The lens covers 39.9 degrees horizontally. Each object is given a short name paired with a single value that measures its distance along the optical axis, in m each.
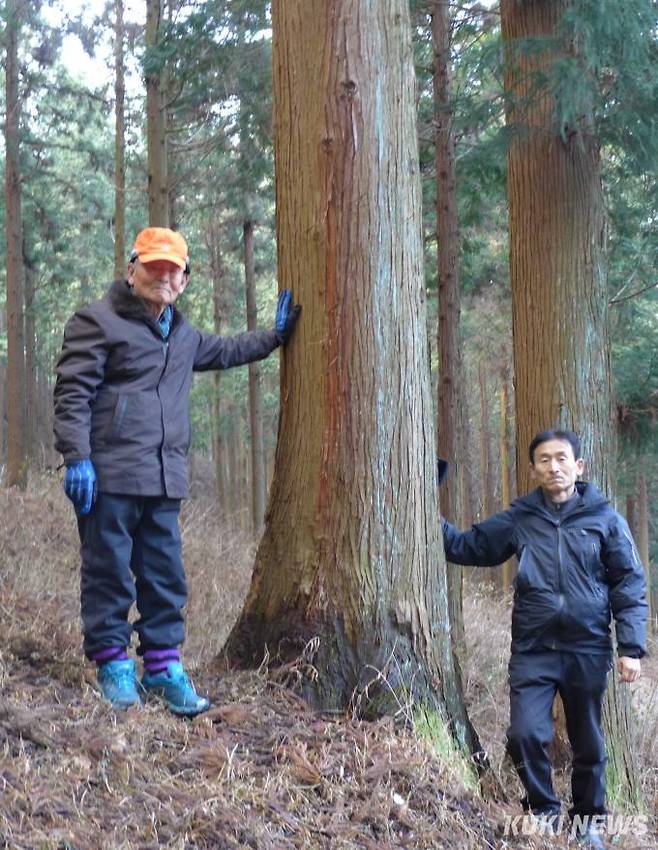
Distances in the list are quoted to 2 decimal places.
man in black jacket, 4.61
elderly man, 4.36
